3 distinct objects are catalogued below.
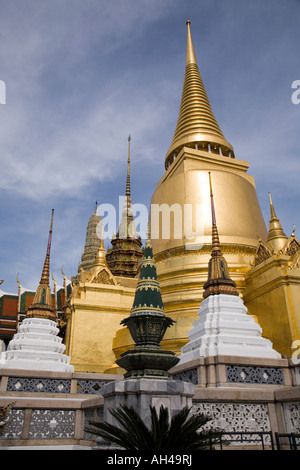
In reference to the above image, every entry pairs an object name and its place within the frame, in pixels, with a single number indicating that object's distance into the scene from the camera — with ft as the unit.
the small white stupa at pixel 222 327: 21.88
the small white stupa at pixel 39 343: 26.84
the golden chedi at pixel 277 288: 30.01
